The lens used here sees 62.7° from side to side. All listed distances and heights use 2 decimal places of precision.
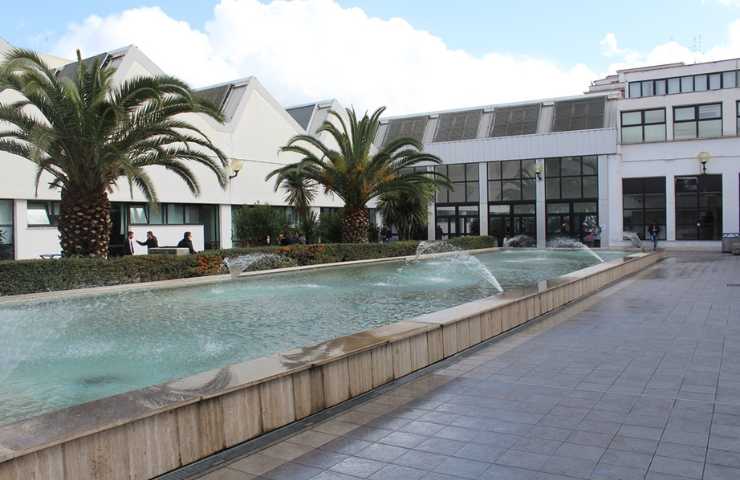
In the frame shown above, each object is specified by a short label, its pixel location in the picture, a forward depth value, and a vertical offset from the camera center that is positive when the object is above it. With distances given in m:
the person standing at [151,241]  19.23 -0.35
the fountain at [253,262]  17.45 -1.03
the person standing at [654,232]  34.09 -0.72
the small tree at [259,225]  23.45 +0.10
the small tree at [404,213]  28.95 +0.60
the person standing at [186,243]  18.79 -0.42
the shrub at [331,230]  25.33 -0.15
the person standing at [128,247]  18.33 -0.51
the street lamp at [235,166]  24.86 +2.59
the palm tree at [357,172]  22.71 +2.04
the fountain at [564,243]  35.22 -1.29
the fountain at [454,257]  16.80 -1.38
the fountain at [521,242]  38.12 -1.22
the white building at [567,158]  29.88 +3.76
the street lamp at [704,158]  33.31 +3.33
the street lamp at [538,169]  36.22 +3.15
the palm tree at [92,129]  13.84 +2.43
